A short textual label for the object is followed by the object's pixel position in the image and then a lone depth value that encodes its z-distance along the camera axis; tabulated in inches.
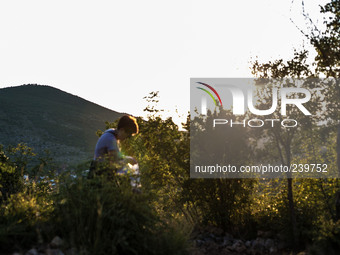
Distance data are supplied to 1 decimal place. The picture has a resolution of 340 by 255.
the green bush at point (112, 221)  177.5
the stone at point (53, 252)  167.0
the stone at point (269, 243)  293.6
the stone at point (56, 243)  174.2
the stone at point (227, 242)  303.4
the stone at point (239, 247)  290.4
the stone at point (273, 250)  283.0
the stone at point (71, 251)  162.9
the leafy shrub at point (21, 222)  179.1
